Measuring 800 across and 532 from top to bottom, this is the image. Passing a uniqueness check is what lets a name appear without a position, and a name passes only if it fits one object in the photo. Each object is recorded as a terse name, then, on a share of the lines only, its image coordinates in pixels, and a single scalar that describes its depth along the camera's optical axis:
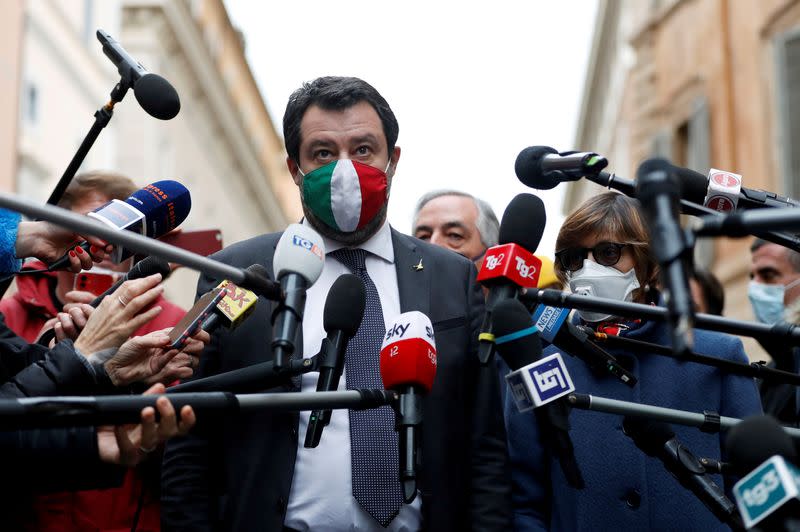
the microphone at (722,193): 3.57
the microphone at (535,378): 3.21
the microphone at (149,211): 3.50
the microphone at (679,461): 3.18
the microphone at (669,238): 2.58
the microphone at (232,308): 3.56
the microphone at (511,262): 3.32
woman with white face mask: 4.11
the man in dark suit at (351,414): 3.82
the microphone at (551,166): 3.50
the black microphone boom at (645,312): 3.19
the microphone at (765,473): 2.64
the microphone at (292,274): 3.22
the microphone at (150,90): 3.76
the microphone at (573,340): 3.71
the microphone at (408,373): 3.38
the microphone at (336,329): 3.42
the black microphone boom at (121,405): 2.92
